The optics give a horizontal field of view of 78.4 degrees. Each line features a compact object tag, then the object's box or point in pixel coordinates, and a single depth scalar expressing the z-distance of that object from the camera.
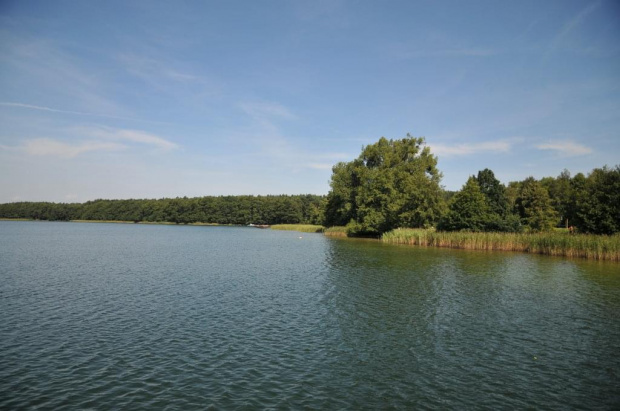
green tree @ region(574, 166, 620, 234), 44.56
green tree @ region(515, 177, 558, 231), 71.62
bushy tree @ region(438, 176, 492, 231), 58.53
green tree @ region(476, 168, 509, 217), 63.91
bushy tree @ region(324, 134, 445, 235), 72.06
